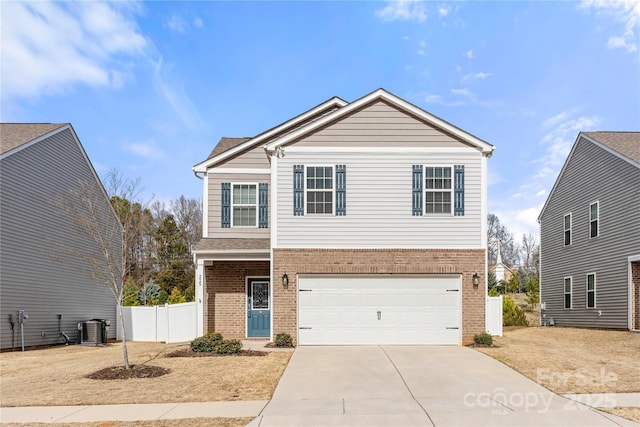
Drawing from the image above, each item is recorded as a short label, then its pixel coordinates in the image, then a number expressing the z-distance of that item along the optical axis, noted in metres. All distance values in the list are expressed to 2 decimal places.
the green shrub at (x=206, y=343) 13.33
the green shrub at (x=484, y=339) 14.18
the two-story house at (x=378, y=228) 14.85
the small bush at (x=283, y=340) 14.30
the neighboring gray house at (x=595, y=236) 18.66
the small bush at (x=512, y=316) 23.83
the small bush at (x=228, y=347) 13.02
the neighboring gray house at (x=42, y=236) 16.61
